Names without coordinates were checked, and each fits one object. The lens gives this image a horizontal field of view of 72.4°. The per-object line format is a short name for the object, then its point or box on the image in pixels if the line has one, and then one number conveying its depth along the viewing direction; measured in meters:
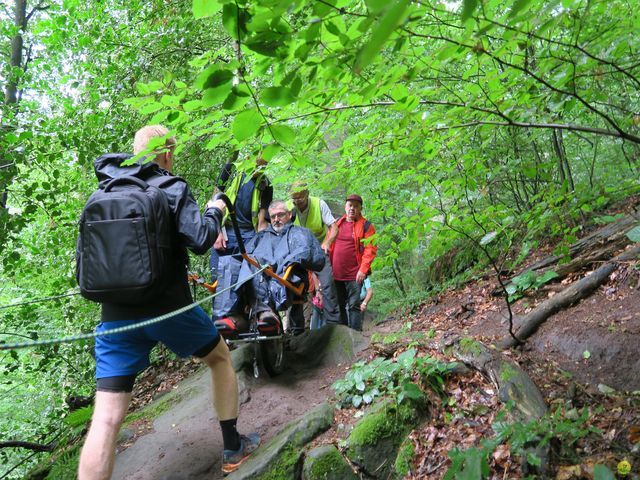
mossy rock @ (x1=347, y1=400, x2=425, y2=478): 2.94
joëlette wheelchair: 4.34
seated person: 4.48
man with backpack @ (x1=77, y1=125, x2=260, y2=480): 2.44
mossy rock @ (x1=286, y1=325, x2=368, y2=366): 4.91
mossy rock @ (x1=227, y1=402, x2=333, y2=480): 2.97
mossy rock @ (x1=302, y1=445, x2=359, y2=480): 2.91
